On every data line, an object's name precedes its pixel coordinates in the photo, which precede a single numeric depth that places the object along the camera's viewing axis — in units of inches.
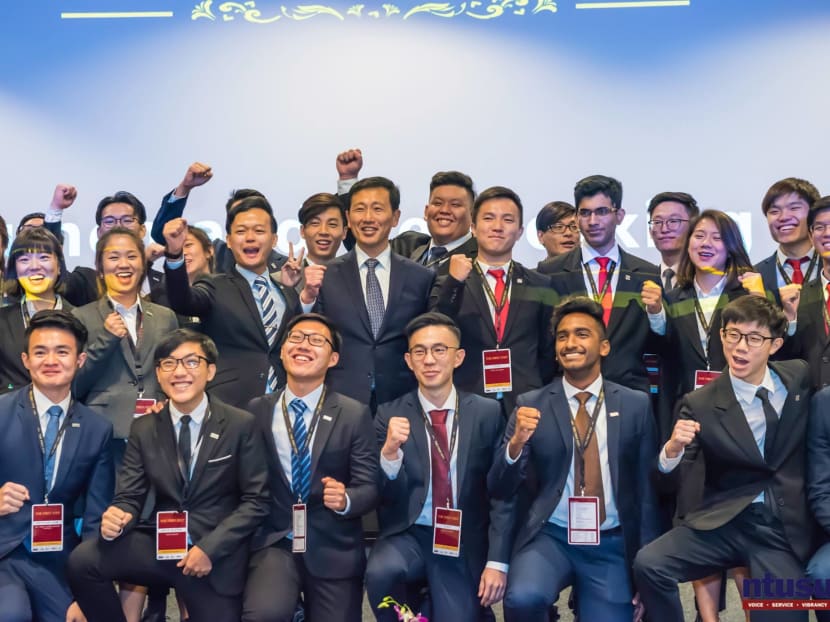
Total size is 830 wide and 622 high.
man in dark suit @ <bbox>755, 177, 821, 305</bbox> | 192.5
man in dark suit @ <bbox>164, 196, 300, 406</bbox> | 184.5
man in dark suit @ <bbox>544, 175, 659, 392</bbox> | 183.0
